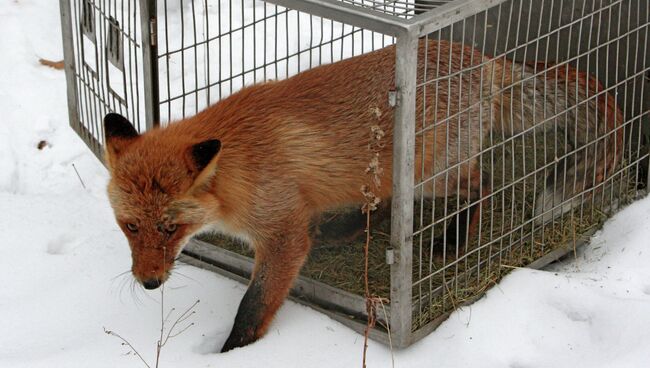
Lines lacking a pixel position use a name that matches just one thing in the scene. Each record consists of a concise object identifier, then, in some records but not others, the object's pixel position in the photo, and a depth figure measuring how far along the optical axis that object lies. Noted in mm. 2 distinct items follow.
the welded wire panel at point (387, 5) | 3860
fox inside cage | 4008
